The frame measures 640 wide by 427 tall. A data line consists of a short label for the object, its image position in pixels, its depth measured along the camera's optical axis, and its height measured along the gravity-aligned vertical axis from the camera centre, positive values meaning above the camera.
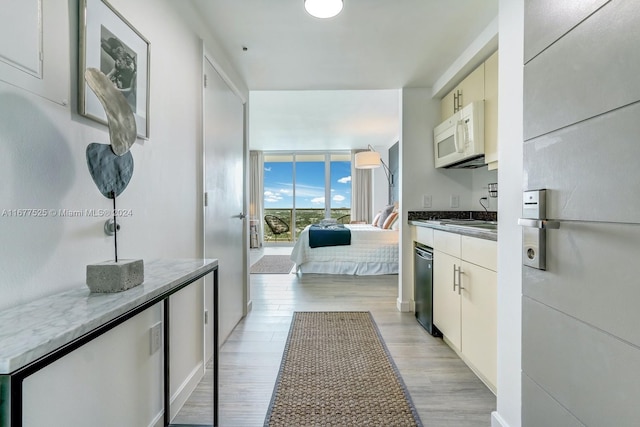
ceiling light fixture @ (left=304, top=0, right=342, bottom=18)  1.69 +1.14
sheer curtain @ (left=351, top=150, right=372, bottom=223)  8.09 +0.45
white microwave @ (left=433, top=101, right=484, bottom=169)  2.22 +0.59
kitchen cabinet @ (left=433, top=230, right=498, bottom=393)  1.69 -0.55
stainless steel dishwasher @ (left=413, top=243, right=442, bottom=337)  2.53 -0.65
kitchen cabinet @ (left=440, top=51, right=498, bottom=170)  2.09 +0.86
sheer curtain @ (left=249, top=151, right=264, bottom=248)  8.11 +0.72
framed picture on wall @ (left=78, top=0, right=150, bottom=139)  0.97 +0.56
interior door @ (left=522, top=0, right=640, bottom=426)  0.72 +0.01
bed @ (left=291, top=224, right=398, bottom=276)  4.69 -0.67
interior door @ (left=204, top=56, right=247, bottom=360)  2.07 +0.15
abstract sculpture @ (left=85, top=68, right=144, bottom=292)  0.86 +0.15
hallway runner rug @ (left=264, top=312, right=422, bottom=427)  1.52 -1.01
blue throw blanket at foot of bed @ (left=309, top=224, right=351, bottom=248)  4.75 -0.39
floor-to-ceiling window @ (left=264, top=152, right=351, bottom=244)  8.32 +0.55
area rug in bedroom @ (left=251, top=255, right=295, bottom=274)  4.96 -0.94
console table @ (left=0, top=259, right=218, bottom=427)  0.47 -0.23
